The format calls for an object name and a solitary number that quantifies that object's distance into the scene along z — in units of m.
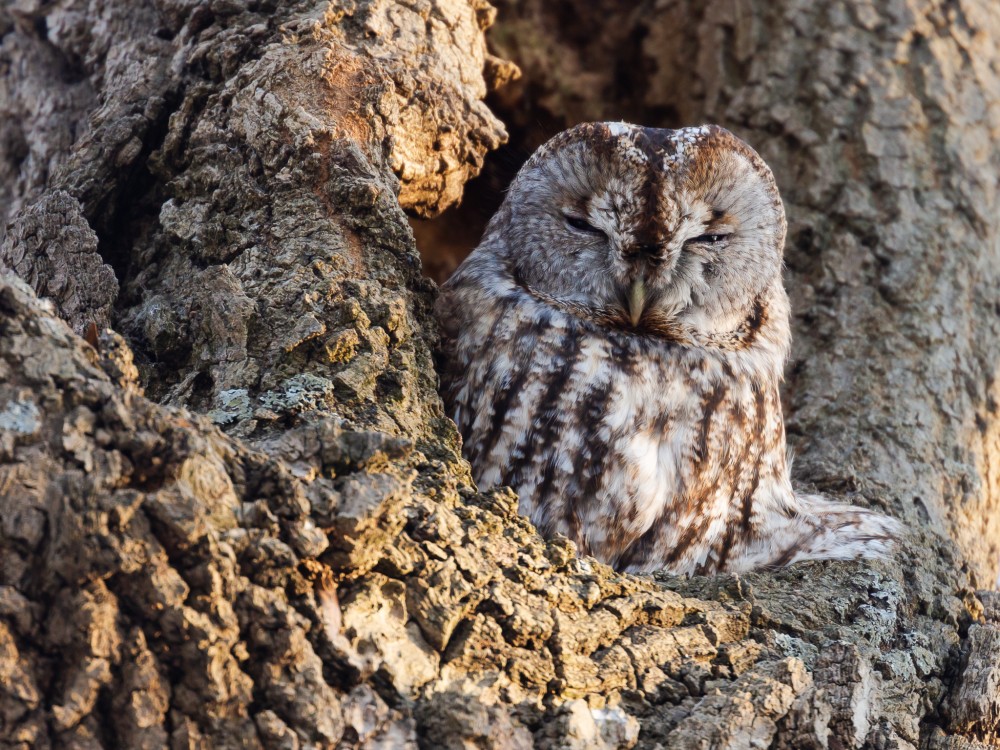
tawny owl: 7.03
